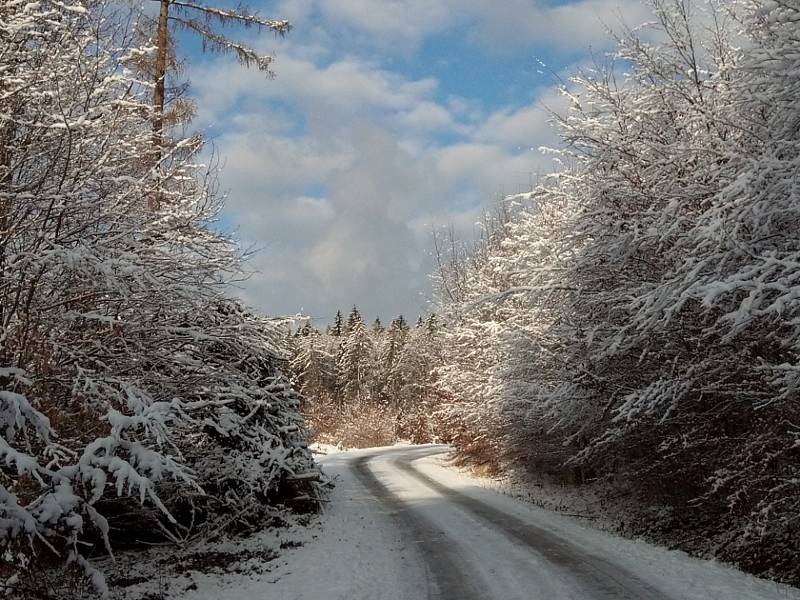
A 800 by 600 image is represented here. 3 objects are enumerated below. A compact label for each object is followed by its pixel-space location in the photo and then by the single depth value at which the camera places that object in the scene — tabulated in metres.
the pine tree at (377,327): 110.31
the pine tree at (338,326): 97.81
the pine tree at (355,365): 73.06
